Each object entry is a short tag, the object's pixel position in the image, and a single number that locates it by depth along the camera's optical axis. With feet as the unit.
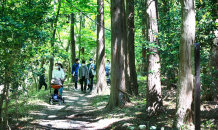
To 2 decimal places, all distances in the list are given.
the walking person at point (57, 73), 34.73
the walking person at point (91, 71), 47.78
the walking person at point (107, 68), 59.93
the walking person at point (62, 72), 35.75
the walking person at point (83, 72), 45.42
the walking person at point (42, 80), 54.49
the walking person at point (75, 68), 49.29
